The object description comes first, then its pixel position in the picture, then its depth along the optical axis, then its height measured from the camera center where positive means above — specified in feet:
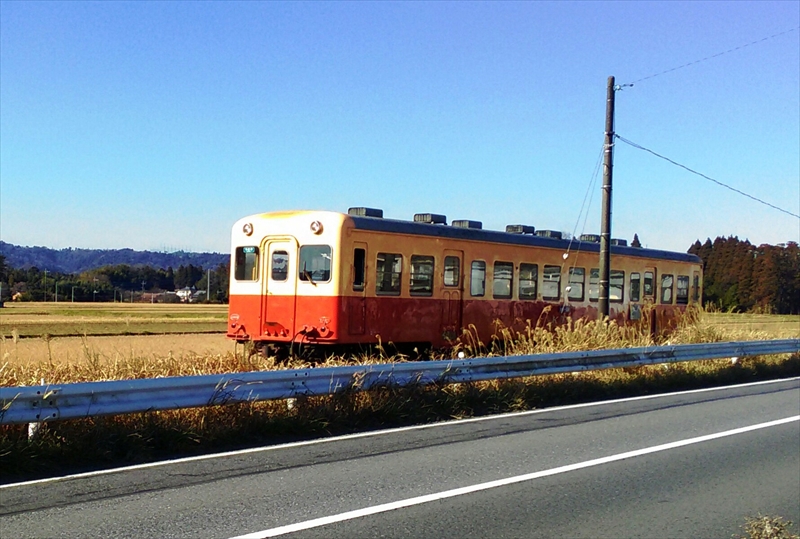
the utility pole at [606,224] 57.72 +5.31
